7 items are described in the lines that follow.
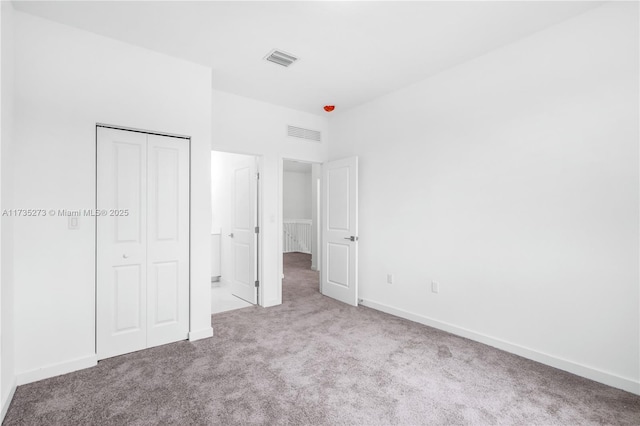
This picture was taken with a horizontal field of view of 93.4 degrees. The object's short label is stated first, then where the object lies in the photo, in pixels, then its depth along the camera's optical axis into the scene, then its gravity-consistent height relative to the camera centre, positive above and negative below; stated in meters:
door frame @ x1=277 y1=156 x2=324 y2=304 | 4.44 -0.05
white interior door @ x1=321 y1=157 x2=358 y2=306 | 4.36 -0.22
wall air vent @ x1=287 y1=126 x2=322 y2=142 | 4.59 +1.30
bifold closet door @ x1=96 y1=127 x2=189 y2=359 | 2.71 -0.23
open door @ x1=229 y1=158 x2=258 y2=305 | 4.43 -0.24
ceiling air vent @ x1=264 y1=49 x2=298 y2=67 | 3.03 +1.64
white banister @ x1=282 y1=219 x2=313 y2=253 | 10.14 -0.63
